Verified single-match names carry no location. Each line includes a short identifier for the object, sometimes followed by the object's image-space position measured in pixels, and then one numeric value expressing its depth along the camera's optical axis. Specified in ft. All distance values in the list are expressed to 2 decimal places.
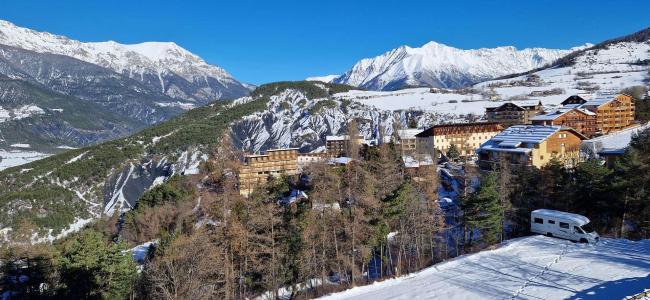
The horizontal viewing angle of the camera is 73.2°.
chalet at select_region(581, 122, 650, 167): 151.38
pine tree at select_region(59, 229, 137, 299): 95.09
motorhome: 87.10
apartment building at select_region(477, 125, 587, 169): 161.38
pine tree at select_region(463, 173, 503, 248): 96.12
